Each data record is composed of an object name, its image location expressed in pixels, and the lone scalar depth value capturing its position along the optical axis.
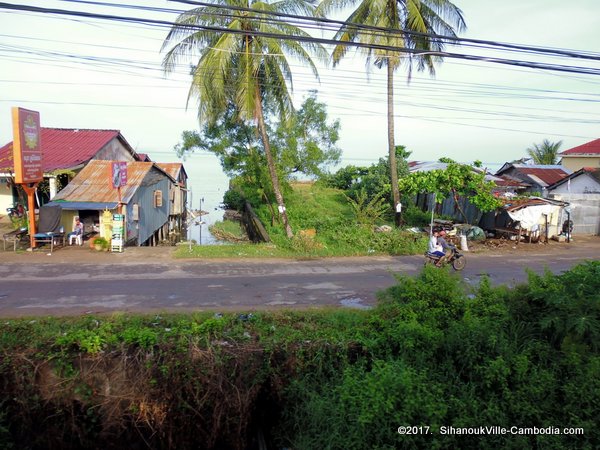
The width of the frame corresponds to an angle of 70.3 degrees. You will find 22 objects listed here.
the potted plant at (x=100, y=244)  14.91
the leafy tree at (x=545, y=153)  37.50
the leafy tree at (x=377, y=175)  25.91
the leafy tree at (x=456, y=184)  17.33
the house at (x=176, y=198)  25.44
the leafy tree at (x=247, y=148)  20.92
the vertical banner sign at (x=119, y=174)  15.45
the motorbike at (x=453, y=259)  12.30
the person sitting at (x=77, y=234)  15.84
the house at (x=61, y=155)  17.88
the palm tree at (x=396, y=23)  15.51
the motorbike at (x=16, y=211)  18.20
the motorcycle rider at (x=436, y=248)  12.20
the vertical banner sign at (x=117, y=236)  14.67
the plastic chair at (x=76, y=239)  15.80
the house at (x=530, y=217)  17.50
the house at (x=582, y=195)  20.72
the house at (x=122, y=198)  16.14
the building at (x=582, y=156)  30.47
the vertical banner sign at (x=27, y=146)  13.71
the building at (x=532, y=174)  24.31
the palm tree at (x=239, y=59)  14.05
